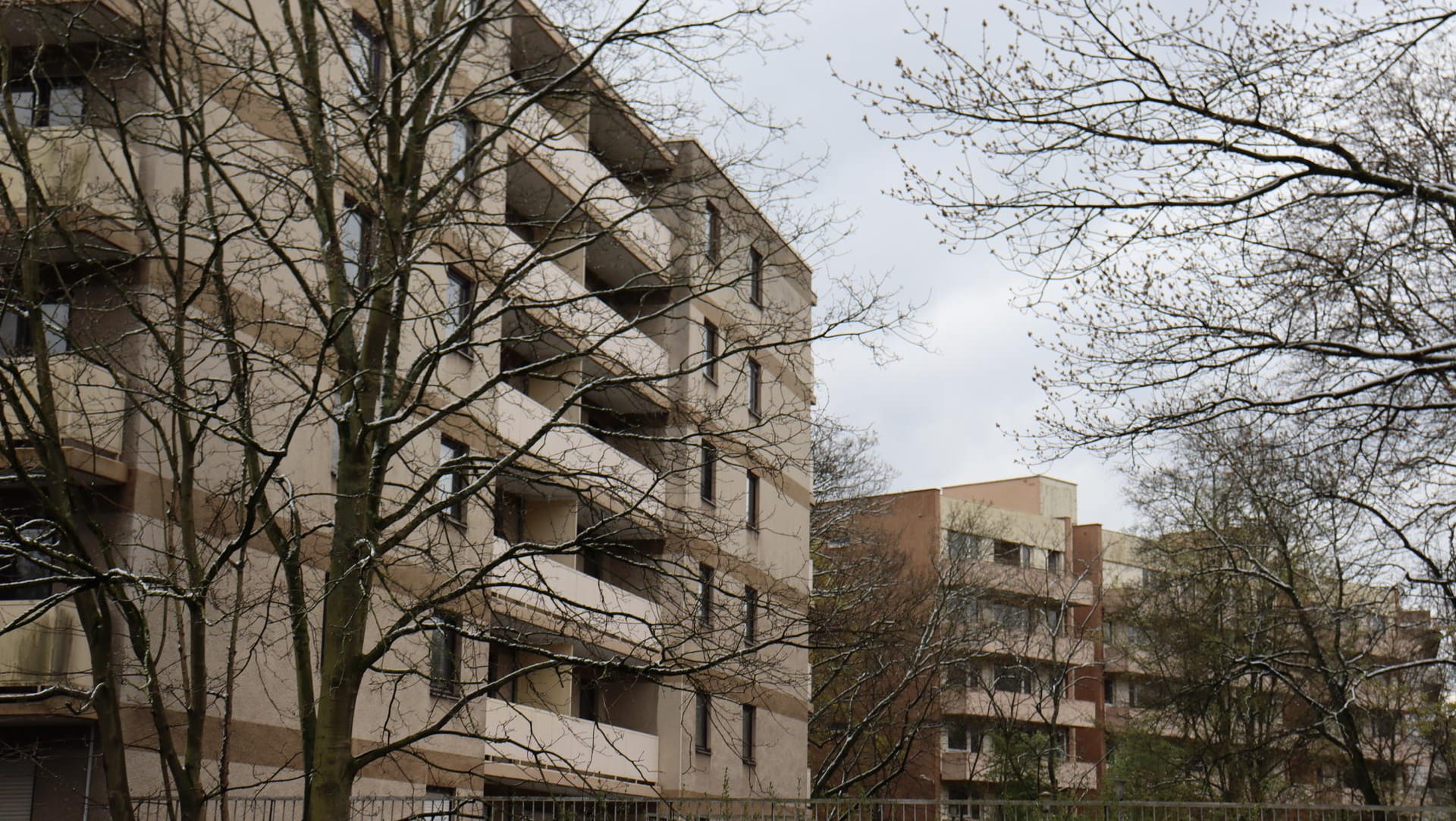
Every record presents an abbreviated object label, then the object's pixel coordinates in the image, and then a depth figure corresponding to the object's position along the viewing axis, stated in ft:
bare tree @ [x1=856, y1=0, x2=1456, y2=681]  37.93
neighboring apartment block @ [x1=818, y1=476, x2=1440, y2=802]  146.92
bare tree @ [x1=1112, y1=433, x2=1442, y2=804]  106.63
